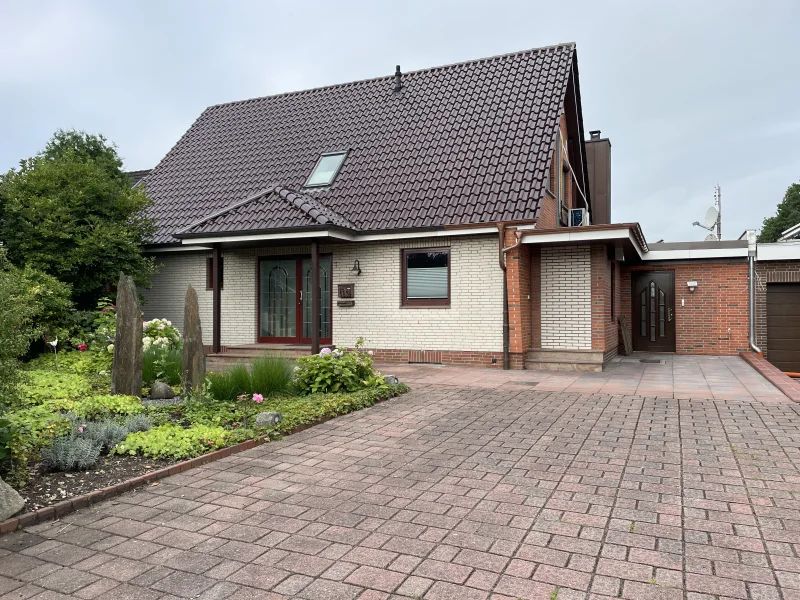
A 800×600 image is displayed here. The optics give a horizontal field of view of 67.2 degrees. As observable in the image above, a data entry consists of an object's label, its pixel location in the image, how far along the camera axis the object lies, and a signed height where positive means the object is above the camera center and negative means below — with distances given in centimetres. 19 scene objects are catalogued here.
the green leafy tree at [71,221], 1224 +198
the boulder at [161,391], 809 -103
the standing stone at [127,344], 752 -37
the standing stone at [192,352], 741 -47
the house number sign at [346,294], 1349 +43
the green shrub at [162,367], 880 -78
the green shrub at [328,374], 836 -86
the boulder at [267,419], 623 -110
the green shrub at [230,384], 757 -89
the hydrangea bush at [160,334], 1093 -36
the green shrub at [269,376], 794 -83
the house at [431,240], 1224 +157
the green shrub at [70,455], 471 -111
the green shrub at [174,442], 526 -115
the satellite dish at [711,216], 2175 +340
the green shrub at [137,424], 581 -106
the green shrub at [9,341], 512 -22
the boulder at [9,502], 373 -117
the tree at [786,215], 5719 +921
